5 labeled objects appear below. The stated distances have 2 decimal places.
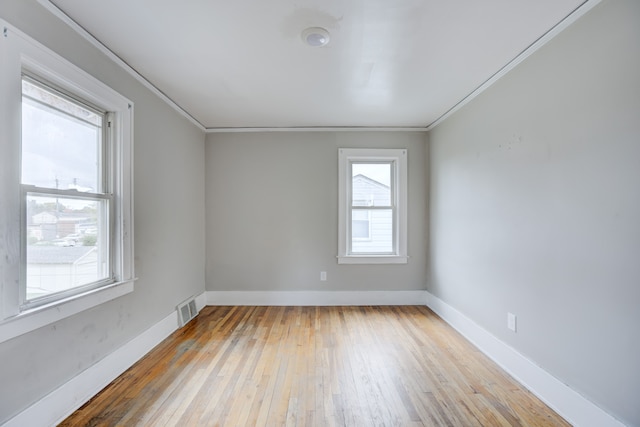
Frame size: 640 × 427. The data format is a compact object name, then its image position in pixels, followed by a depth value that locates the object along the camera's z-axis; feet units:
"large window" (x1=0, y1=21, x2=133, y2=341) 4.75
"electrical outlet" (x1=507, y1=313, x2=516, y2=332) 7.43
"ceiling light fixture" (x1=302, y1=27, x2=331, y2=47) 6.03
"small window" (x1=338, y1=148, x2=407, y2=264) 12.85
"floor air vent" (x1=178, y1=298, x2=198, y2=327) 10.37
